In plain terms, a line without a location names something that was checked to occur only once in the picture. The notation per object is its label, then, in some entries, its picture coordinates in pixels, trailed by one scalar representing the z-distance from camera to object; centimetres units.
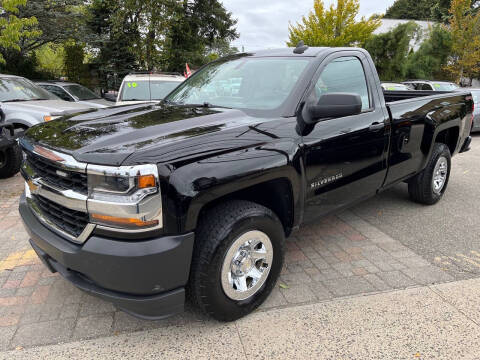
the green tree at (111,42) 1538
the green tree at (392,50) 1902
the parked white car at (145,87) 783
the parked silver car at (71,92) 985
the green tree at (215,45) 2312
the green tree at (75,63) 1719
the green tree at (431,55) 2044
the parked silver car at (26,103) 652
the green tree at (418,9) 3993
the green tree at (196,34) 1746
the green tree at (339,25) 2147
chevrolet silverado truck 198
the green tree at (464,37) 2045
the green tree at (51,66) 1602
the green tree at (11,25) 891
